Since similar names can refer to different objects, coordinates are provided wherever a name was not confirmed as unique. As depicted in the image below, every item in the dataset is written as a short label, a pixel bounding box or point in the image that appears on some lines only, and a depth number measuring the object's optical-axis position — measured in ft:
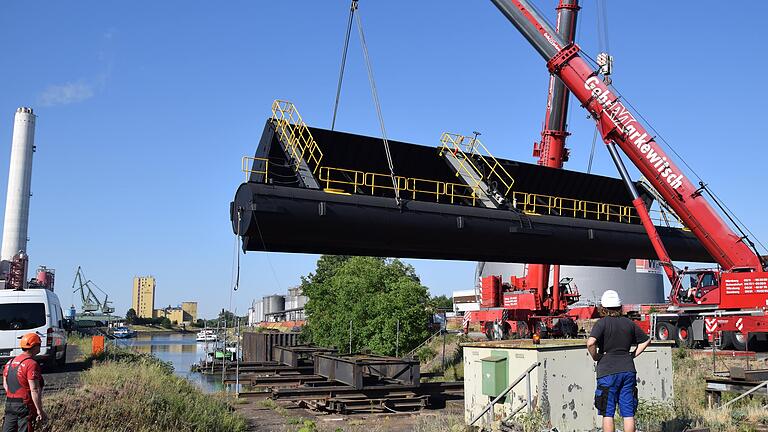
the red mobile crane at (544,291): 73.46
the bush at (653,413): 28.53
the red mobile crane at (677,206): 60.49
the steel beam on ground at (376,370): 56.54
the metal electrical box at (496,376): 29.96
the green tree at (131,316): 501.97
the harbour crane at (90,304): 359.05
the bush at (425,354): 98.94
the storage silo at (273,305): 330.75
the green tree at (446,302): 340.90
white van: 49.70
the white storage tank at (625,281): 191.62
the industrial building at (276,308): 297.70
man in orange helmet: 21.53
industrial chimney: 201.87
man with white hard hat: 22.80
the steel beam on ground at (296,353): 88.17
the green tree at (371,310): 100.32
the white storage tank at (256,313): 350.43
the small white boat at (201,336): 276.60
